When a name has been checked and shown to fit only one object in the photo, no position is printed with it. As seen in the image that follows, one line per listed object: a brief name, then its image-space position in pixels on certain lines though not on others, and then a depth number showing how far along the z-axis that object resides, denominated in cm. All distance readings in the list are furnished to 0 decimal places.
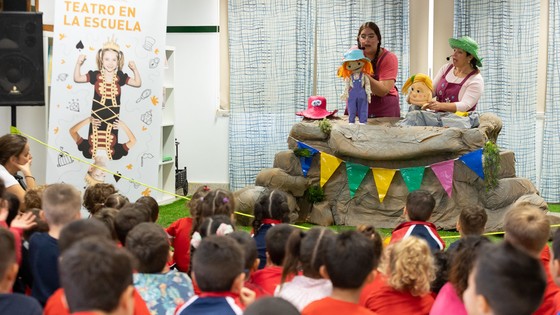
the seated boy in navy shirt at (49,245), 301
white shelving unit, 799
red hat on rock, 697
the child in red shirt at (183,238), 416
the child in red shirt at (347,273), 242
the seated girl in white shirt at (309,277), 275
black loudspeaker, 595
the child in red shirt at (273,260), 310
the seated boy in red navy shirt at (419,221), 392
